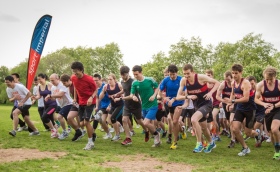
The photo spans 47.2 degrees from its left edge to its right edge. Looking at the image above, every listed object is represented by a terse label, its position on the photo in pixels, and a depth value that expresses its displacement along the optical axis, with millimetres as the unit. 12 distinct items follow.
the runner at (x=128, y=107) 9547
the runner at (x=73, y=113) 9502
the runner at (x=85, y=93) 8656
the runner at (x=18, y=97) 10984
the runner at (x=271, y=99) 7586
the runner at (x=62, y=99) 10719
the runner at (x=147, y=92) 9383
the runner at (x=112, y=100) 10725
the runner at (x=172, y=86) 9695
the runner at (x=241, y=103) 8000
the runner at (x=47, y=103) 11375
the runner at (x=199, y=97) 8242
